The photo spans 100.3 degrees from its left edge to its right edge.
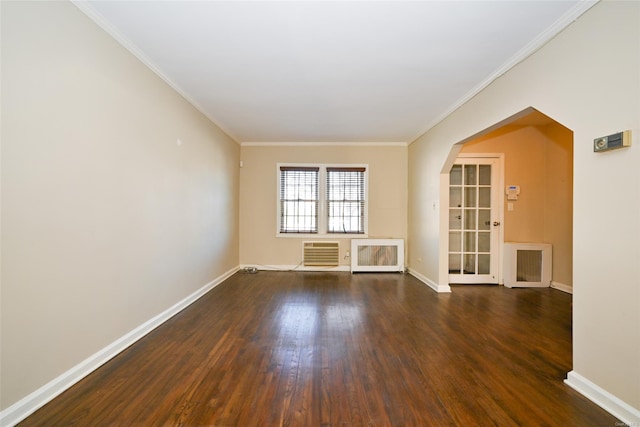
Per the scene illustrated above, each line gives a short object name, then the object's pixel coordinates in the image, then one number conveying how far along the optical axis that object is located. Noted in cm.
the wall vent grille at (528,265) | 443
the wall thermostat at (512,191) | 462
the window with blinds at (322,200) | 577
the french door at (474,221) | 461
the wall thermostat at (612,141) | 158
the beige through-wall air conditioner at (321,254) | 560
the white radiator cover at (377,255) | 550
